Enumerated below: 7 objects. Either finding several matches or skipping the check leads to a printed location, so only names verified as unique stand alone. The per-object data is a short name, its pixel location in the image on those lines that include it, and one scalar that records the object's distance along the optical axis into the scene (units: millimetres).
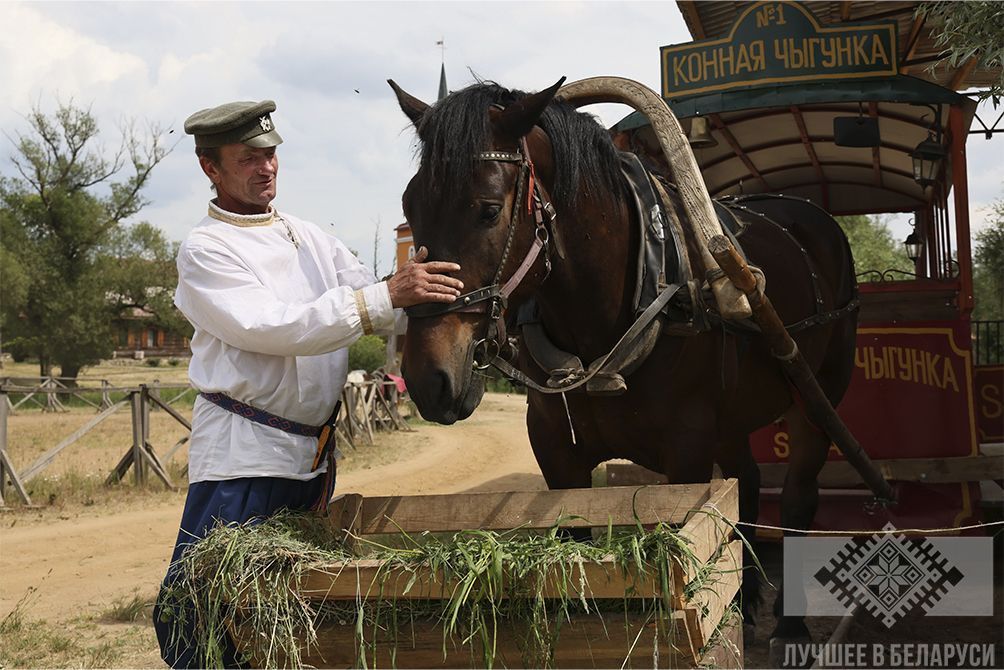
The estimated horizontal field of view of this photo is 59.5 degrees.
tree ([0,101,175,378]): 28297
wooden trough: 1805
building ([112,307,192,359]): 54600
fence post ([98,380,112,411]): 20411
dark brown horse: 2295
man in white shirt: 2193
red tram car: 4855
